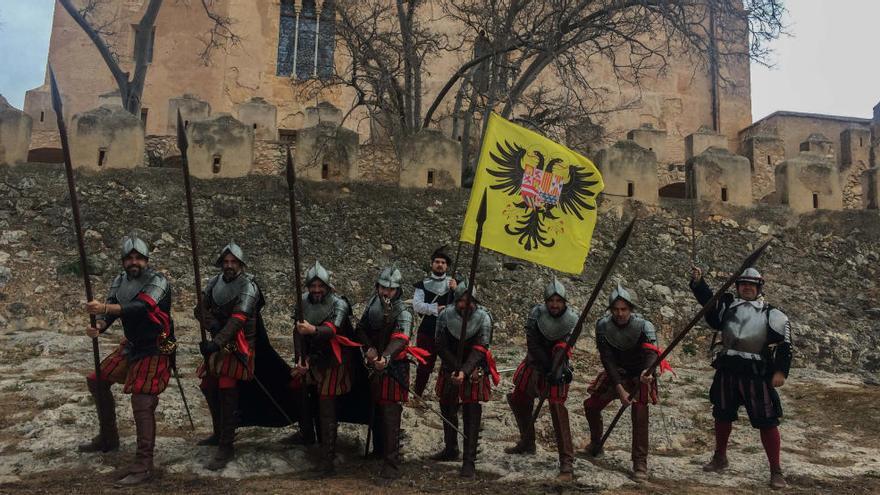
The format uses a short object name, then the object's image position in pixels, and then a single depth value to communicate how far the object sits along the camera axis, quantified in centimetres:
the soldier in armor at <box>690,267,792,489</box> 516
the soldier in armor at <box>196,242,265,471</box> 500
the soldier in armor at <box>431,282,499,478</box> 521
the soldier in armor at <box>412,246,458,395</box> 619
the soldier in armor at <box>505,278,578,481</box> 525
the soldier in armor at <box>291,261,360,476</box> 505
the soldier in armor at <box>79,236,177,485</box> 474
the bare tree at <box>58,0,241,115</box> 1320
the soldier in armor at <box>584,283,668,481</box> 523
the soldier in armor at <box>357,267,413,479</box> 505
